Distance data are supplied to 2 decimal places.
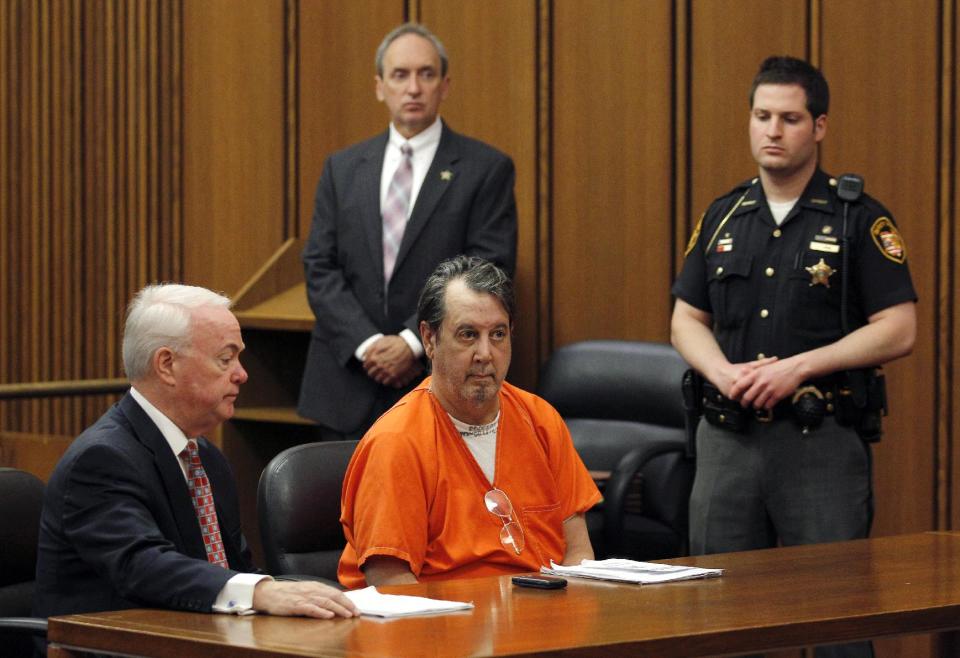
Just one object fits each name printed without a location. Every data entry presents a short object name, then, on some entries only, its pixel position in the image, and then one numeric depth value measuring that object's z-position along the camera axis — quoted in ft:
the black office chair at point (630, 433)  29.39
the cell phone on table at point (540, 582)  16.97
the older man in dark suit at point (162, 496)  15.97
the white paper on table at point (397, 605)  15.18
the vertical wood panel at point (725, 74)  34.04
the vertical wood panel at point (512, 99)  37.75
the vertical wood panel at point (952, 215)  31.53
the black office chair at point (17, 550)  19.98
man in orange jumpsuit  18.95
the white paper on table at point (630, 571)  17.62
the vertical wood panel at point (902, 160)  31.88
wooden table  13.86
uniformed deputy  25.38
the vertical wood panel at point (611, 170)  36.00
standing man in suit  32.19
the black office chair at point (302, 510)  21.42
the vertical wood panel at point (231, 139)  42.71
